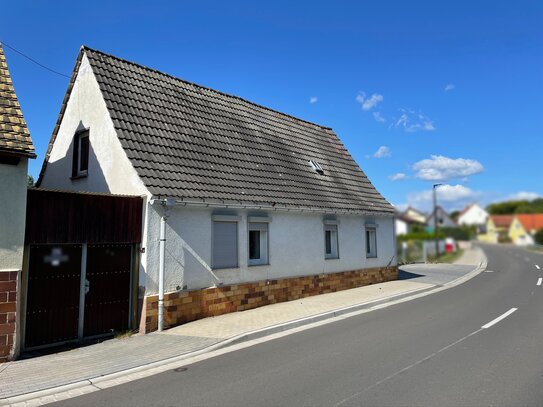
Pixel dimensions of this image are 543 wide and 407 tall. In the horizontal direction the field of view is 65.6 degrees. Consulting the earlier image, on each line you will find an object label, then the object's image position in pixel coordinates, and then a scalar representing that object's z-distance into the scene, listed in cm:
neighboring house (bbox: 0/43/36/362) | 693
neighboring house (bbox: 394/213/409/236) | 3044
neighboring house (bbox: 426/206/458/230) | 4698
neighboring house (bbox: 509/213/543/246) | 8236
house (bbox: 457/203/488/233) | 12731
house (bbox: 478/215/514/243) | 9794
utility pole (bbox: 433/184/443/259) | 3526
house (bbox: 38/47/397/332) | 955
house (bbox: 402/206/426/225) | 4887
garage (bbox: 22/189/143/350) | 767
